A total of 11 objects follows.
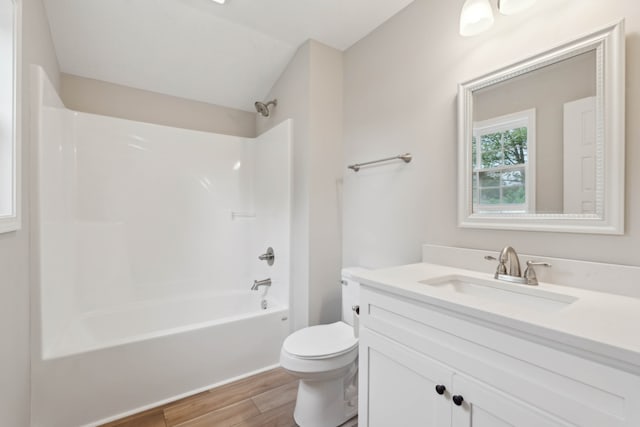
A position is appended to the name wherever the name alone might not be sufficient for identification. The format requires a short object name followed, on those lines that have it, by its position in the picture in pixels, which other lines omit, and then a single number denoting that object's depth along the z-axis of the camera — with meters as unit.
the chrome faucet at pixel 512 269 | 1.15
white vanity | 0.64
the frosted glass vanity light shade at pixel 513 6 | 1.16
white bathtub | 1.54
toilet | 1.49
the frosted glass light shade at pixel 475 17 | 1.27
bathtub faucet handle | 2.49
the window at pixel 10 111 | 1.20
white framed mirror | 1.02
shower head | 2.61
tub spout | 2.47
